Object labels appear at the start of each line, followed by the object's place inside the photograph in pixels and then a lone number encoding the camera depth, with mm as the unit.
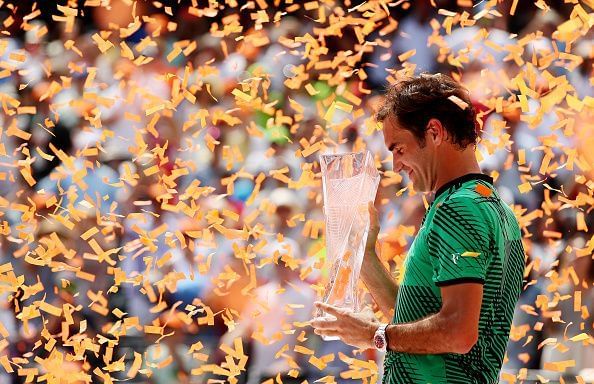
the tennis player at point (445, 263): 10901
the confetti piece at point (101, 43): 13478
